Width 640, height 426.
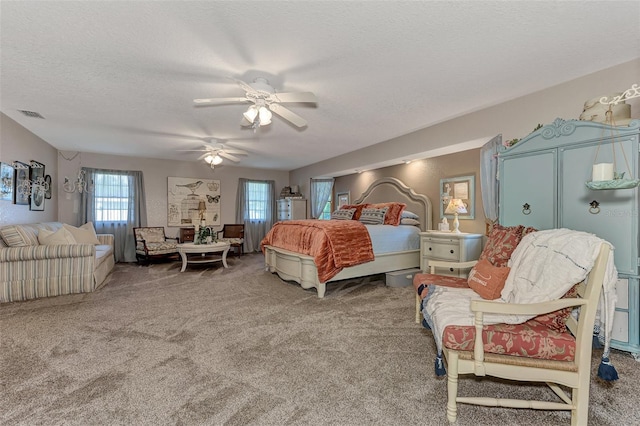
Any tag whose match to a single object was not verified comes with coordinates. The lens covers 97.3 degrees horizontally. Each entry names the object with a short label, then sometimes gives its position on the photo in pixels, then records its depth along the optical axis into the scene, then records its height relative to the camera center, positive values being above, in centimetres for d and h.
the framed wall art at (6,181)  373 +41
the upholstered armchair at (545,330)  141 -63
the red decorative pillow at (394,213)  487 +0
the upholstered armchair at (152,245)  570 -68
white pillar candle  189 +29
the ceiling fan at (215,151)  486 +108
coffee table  512 -67
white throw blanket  150 -37
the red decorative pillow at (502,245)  219 -25
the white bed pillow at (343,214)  573 -2
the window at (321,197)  733 +41
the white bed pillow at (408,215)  492 -3
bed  388 -71
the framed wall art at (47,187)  520 +46
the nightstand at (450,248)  372 -48
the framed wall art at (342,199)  687 +35
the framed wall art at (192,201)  698 +28
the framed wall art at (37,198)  463 +23
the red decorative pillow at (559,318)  157 -59
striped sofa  348 -72
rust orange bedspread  369 -43
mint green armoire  208 +17
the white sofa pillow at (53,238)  386 -37
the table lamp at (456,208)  407 +8
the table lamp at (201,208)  692 +10
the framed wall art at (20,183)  409 +42
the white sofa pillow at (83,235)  474 -41
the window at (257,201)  797 +33
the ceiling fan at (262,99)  255 +107
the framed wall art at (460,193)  427 +33
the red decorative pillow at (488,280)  197 -48
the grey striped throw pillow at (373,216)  497 -6
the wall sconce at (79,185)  595 +57
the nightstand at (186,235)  680 -56
